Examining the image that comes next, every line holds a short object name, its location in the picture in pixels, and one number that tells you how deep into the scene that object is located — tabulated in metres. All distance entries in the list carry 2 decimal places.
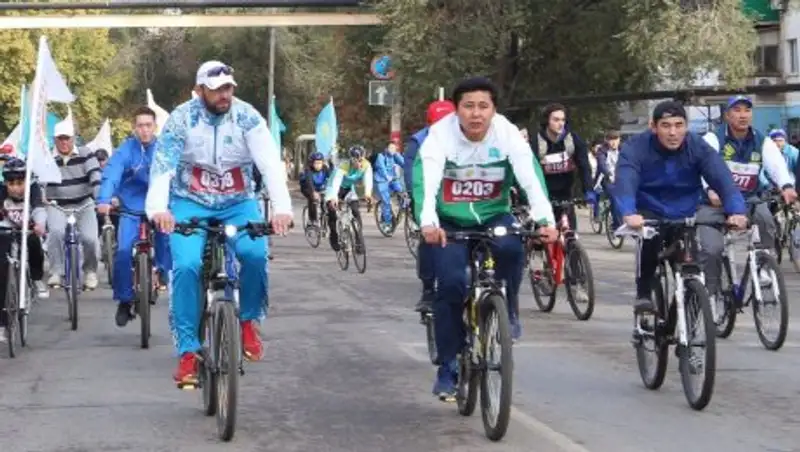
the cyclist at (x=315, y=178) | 25.45
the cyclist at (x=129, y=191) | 12.98
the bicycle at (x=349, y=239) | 20.58
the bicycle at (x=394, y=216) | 29.72
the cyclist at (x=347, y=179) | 21.81
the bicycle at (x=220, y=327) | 7.93
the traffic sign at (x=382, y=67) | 42.25
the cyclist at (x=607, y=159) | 24.89
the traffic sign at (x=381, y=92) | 43.44
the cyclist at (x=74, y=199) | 15.02
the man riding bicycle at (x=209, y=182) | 8.72
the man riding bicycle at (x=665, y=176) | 9.19
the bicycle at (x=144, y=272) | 12.23
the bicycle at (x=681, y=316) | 8.71
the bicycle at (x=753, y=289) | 11.48
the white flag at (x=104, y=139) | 28.16
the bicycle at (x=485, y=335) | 7.80
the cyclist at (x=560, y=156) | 14.67
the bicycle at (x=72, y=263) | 13.87
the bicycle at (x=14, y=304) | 12.09
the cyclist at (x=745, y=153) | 11.95
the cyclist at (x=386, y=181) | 29.47
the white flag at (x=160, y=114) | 20.29
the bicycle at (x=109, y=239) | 16.86
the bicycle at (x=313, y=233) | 26.75
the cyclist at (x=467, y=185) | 8.36
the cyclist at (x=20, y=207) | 13.46
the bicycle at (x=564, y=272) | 14.03
